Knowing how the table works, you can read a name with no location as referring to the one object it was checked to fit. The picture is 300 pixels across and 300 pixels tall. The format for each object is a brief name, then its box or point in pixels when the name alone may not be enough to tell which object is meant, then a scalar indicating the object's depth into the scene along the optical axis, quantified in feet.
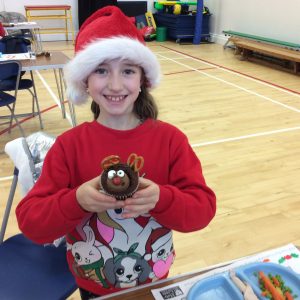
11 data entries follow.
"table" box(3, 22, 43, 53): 20.57
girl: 3.05
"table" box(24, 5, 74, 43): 28.71
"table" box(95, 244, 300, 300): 2.69
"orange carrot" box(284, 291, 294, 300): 2.58
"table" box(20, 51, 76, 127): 10.18
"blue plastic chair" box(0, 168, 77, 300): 3.84
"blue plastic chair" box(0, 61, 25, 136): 9.80
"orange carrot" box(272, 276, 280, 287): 2.71
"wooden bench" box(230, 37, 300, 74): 19.60
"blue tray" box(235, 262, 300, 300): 2.74
